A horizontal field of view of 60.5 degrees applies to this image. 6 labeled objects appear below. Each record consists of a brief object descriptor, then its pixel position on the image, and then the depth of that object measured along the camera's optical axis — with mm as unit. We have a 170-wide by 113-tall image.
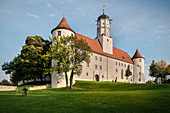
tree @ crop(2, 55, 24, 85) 38694
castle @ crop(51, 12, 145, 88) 37391
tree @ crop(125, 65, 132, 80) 56666
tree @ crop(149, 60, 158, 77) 60281
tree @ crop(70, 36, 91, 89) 31609
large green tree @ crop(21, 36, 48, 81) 37069
